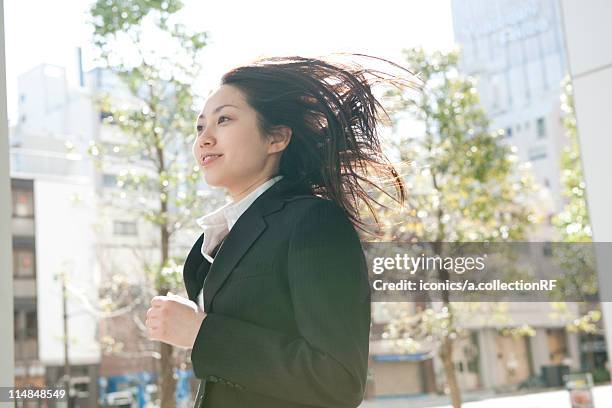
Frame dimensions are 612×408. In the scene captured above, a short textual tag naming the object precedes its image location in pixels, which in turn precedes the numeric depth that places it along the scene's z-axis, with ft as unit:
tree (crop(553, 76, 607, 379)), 15.55
